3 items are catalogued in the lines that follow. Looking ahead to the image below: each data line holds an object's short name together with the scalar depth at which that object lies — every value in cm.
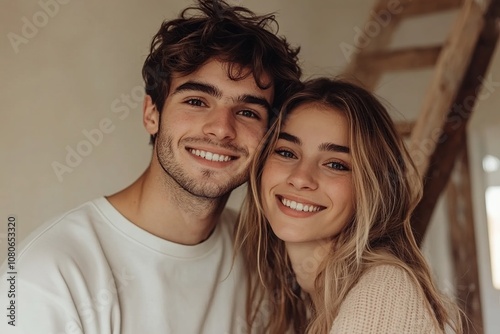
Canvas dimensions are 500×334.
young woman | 148
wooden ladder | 195
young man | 148
